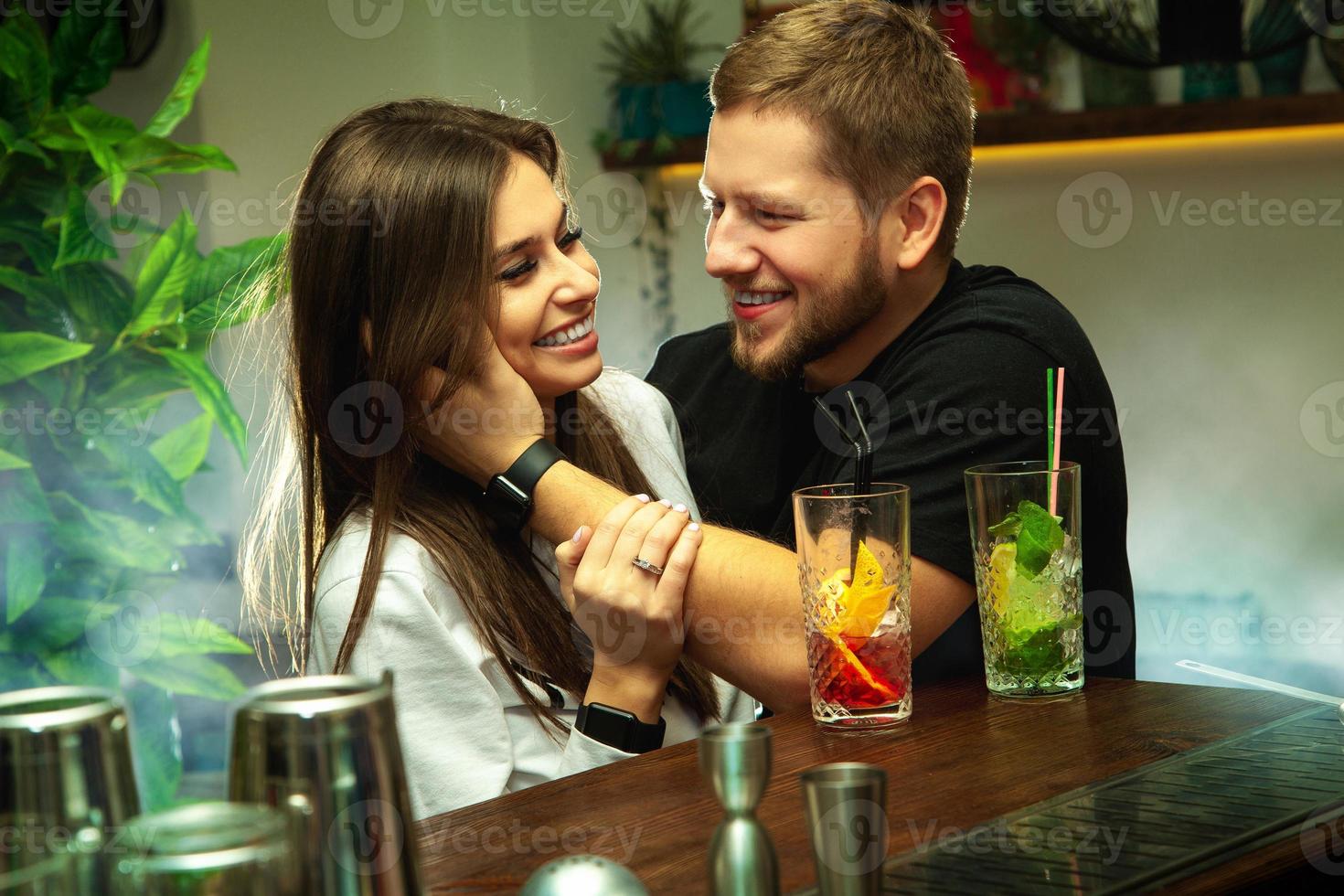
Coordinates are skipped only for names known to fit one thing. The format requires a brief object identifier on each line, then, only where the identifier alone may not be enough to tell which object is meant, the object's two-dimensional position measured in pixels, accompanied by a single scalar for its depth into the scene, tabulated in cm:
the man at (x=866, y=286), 151
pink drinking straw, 118
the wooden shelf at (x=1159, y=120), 311
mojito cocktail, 117
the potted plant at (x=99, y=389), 233
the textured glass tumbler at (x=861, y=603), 112
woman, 132
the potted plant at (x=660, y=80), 387
